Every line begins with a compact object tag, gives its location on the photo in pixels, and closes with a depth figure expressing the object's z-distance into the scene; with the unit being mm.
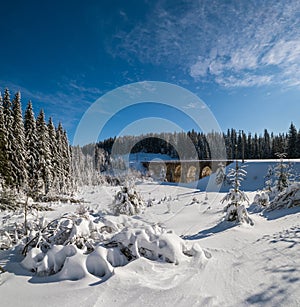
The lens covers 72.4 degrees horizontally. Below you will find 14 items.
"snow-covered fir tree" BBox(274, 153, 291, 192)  12319
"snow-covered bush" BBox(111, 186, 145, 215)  9328
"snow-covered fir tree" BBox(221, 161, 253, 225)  5980
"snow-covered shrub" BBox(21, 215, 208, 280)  2736
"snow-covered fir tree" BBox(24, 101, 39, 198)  22016
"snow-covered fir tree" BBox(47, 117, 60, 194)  25594
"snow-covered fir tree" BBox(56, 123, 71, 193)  27844
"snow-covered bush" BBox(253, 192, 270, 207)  8748
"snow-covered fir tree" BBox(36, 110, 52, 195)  23062
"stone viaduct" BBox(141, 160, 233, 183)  31391
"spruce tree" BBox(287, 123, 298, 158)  42956
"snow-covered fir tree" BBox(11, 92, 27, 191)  19438
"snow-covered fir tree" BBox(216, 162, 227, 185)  23531
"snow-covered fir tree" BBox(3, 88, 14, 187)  17777
